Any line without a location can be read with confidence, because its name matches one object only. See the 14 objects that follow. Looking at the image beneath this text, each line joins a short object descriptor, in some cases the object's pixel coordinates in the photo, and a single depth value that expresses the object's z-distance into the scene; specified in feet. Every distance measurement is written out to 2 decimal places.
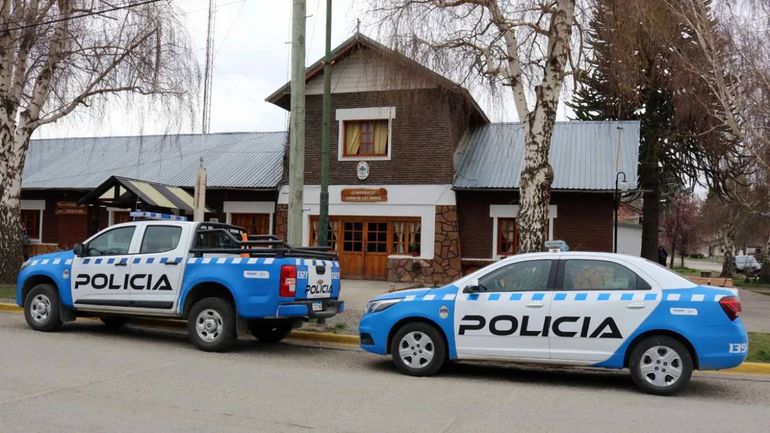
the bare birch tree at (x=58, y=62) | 50.06
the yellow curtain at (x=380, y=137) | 65.87
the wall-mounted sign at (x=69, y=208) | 79.66
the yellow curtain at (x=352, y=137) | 67.00
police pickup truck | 29.14
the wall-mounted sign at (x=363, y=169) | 65.72
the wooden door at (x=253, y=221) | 72.18
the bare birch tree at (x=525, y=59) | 38.58
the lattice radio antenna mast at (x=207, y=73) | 53.57
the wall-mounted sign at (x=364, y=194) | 65.00
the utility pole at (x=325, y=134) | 39.58
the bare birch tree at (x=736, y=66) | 63.87
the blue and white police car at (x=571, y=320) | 23.11
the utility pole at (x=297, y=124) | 37.70
